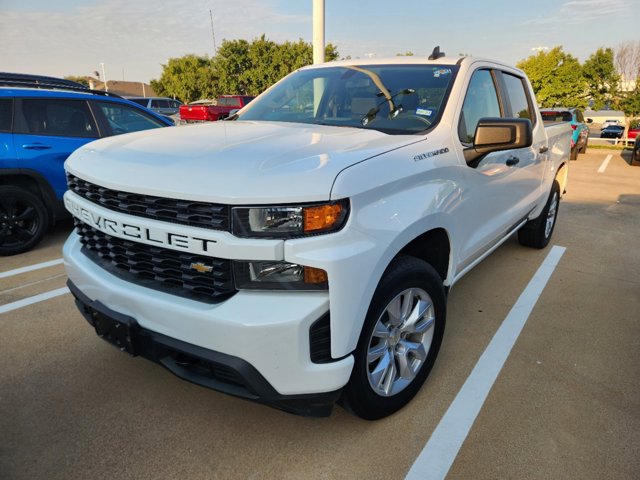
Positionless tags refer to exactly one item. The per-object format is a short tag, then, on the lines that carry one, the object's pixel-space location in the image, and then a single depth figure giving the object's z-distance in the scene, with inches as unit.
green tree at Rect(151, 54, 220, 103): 1748.3
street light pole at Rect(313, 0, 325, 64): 295.4
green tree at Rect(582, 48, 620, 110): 919.7
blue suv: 183.3
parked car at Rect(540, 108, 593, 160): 565.0
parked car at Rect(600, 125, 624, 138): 1203.2
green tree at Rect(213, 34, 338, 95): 1510.8
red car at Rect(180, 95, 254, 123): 697.6
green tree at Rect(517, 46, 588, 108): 949.2
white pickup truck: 66.9
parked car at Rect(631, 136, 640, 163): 520.2
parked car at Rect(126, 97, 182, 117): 773.3
